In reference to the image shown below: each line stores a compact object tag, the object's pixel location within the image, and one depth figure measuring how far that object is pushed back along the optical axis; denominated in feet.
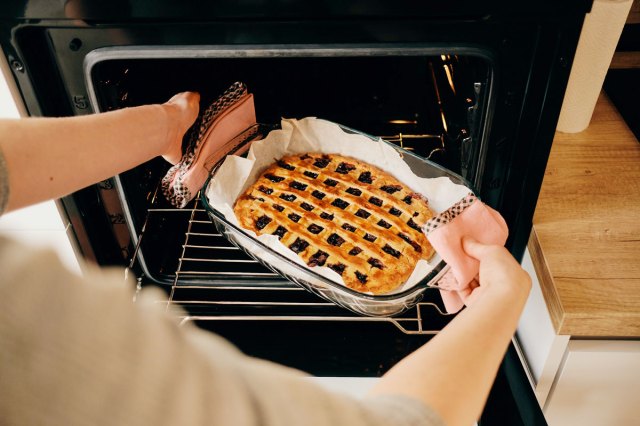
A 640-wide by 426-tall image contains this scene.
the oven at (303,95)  2.60
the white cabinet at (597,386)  3.04
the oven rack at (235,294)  3.63
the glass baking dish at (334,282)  2.96
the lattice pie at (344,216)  3.34
